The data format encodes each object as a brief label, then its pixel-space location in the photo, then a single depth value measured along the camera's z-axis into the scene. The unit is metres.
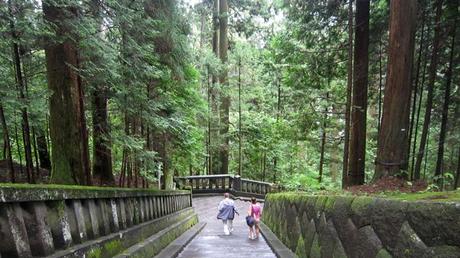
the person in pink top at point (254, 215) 11.40
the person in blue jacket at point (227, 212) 12.81
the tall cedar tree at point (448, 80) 9.41
